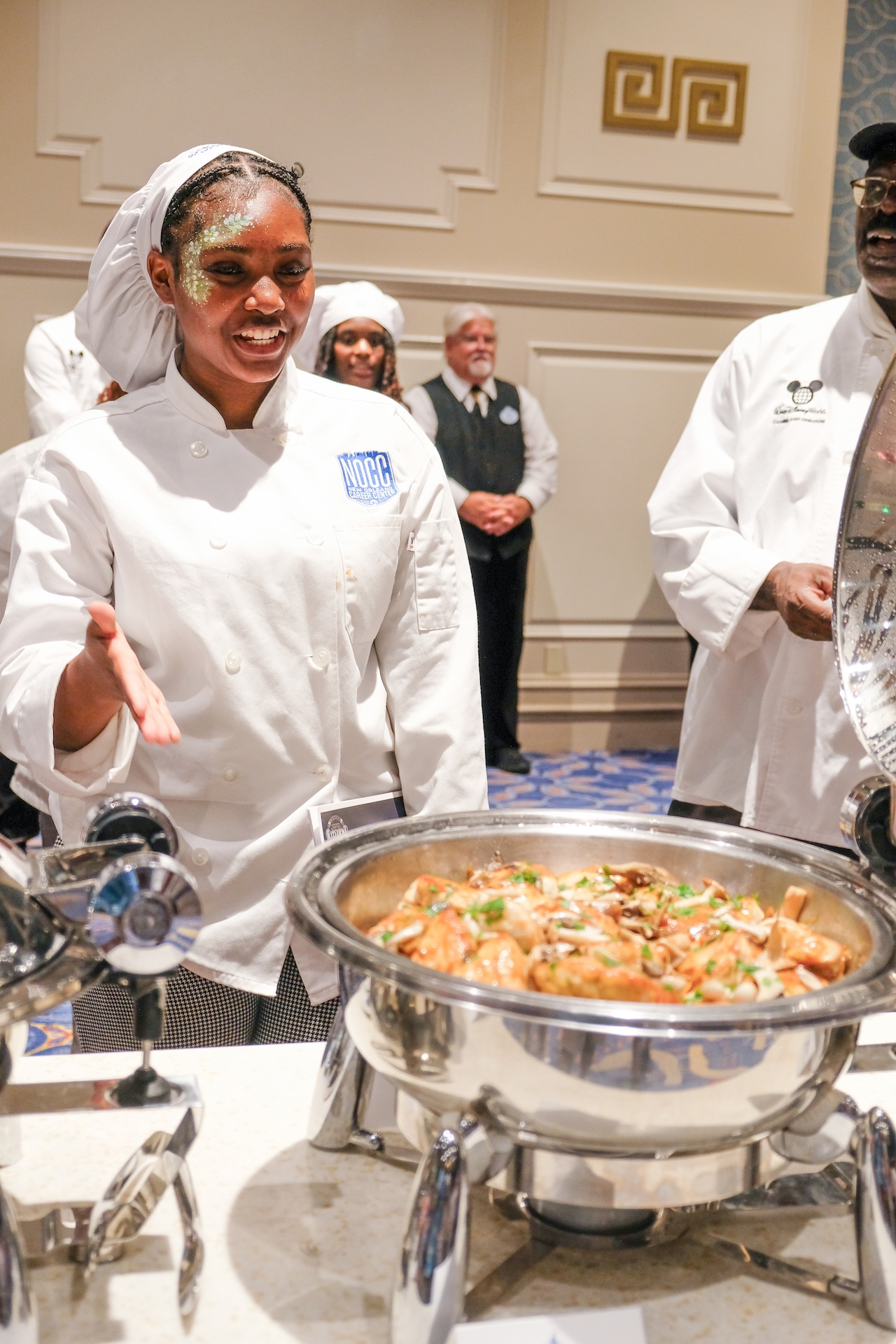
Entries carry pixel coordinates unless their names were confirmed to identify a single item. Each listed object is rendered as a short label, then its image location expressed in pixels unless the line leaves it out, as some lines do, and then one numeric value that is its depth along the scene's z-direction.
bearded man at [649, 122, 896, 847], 1.94
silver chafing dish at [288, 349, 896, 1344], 0.70
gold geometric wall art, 5.05
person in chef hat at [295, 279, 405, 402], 3.77
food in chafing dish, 0.79
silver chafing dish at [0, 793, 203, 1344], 0.69
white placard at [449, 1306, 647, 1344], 0.71
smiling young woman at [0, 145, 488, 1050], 1.33
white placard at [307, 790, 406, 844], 1.25
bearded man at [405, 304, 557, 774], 4.88
